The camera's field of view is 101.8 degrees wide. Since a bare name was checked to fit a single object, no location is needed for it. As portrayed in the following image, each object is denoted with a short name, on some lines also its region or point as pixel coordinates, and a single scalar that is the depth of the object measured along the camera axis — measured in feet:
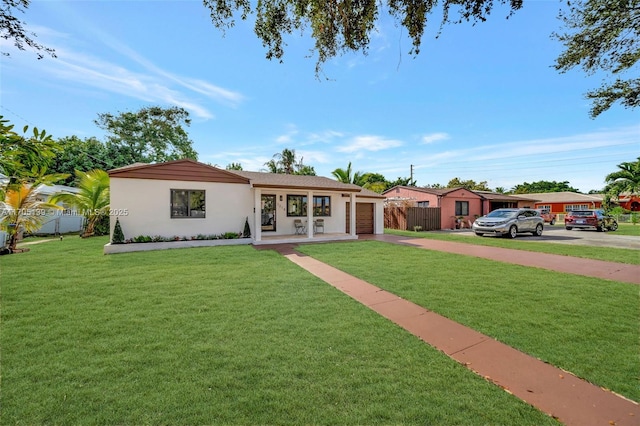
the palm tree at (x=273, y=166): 116.06
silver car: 51.21
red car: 65.57
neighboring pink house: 75.61
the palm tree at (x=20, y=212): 30.91
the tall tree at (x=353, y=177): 88.48
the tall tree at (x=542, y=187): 185.47
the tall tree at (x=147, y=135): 87.04
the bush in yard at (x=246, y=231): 41.09
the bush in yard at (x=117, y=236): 33.47
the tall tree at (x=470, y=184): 147.01
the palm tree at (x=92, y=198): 45.75
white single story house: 35.88
